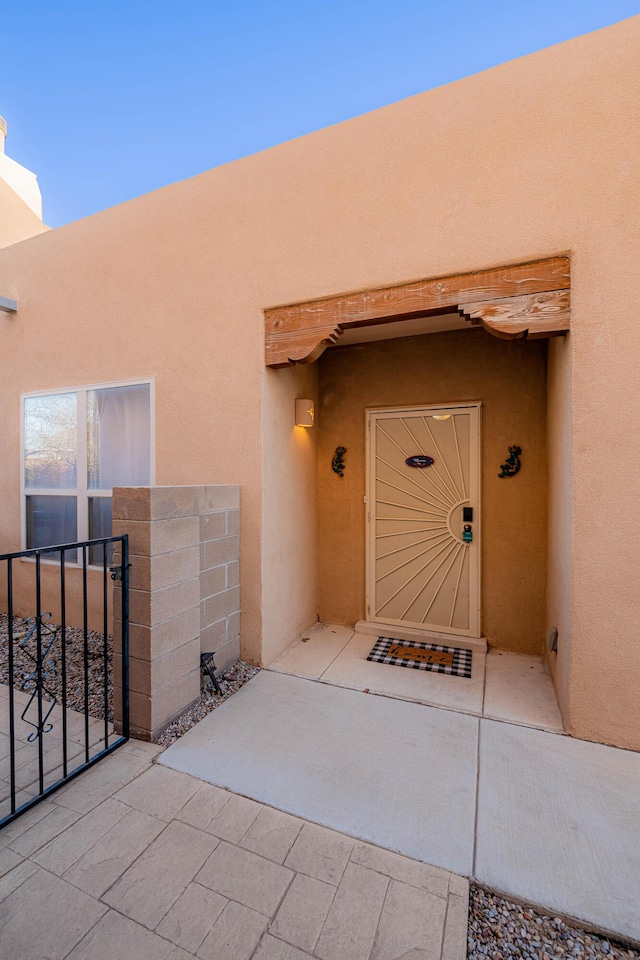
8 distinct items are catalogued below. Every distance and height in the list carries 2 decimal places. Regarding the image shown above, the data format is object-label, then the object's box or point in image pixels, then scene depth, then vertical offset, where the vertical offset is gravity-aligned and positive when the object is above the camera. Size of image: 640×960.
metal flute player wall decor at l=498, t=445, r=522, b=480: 3.56 +0.09
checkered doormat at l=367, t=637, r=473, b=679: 3.31 -1.57
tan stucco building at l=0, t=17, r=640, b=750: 2.35 +1.13
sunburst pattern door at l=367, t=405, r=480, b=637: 3.76 -0.43
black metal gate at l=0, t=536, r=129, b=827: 2.05 -1.57
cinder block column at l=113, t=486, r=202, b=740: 2.35 -0.79
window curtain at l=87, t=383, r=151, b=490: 3.80 +0.35
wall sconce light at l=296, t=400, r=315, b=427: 3.68 +0.55
